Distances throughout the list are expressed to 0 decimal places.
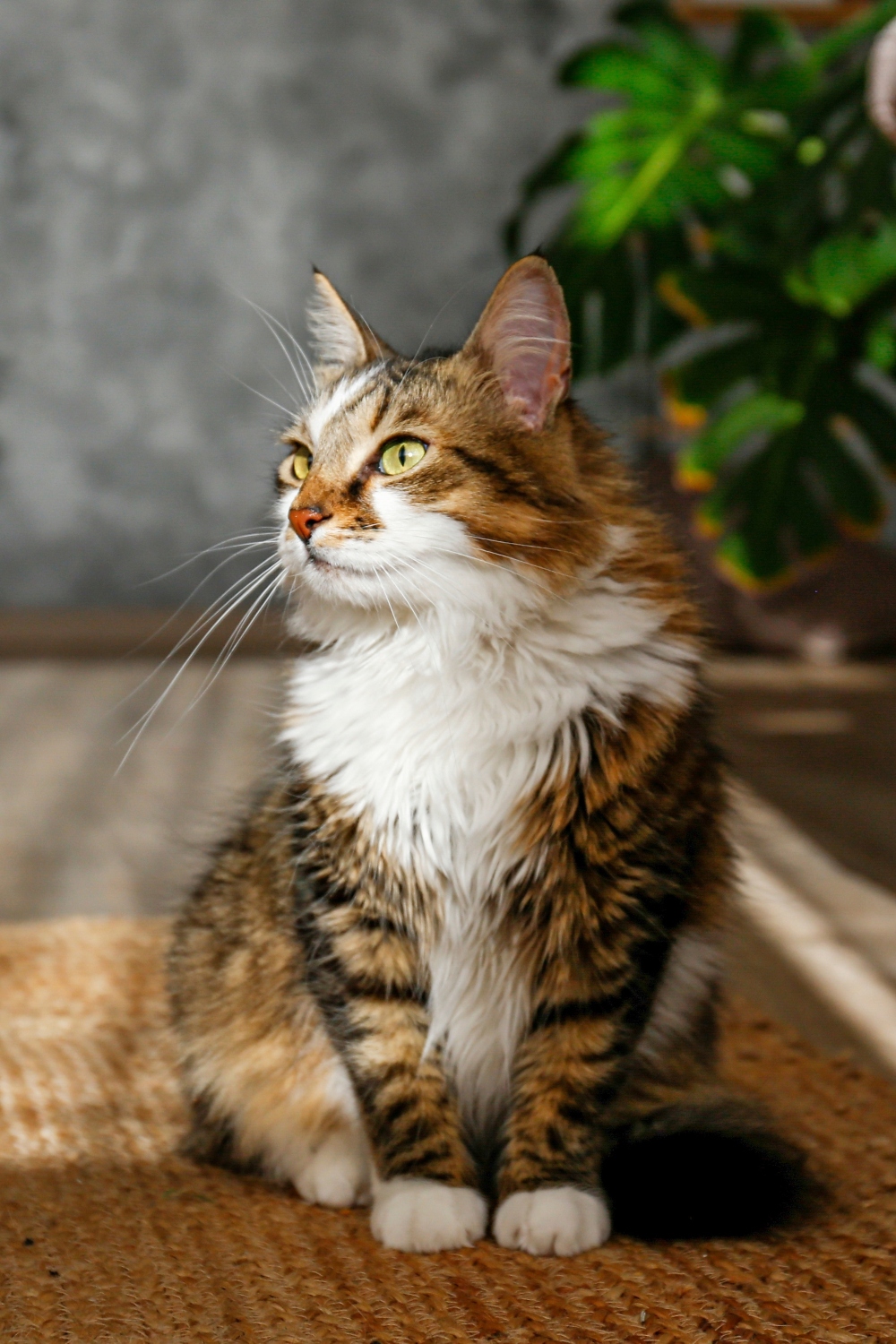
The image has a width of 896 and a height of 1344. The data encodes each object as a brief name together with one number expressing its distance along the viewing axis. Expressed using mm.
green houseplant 2123
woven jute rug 1338
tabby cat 1391
